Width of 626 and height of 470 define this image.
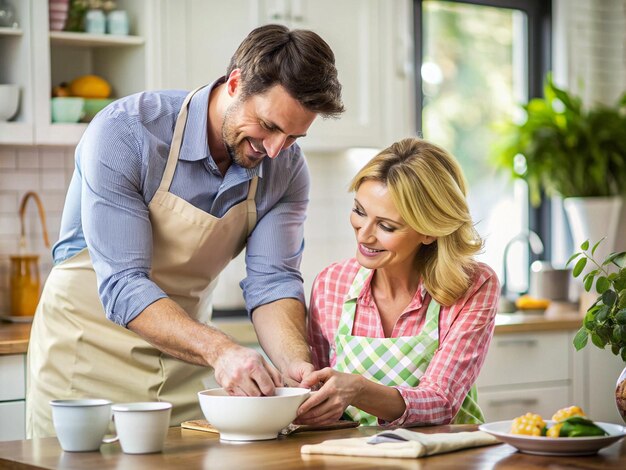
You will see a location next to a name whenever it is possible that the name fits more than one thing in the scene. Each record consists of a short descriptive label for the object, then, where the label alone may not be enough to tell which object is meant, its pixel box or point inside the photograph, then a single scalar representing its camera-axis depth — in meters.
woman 2.50
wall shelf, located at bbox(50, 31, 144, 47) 3.77
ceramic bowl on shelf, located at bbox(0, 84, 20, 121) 3.63
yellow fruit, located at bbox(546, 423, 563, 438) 1.87
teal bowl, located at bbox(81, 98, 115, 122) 3.85
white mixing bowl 1.98
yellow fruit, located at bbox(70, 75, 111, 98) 3.87
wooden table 1.77
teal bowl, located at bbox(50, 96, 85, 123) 3.75
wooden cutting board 2.14
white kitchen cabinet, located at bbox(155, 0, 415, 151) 3.94
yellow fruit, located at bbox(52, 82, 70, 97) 3.82
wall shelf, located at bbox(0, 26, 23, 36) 3.65
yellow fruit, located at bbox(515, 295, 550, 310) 4.80
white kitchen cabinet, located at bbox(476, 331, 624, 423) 4.38
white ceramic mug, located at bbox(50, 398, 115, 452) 1.89
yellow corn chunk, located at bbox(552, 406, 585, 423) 1.94
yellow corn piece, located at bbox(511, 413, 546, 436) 1.88
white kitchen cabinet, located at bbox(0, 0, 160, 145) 3.70
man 2.29
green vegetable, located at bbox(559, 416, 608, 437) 1.86
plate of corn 1.84
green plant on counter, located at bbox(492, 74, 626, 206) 5.22
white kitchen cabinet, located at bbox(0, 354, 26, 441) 3.26
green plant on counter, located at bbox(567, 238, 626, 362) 2.08
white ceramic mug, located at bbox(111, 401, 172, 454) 1.87
